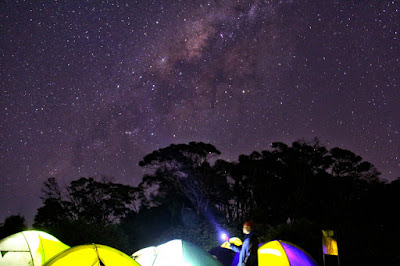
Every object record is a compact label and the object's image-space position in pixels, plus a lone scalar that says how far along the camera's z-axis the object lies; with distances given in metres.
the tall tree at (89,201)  23.62
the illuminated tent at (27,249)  6.50
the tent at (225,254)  8.11
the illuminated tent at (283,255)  6.52
